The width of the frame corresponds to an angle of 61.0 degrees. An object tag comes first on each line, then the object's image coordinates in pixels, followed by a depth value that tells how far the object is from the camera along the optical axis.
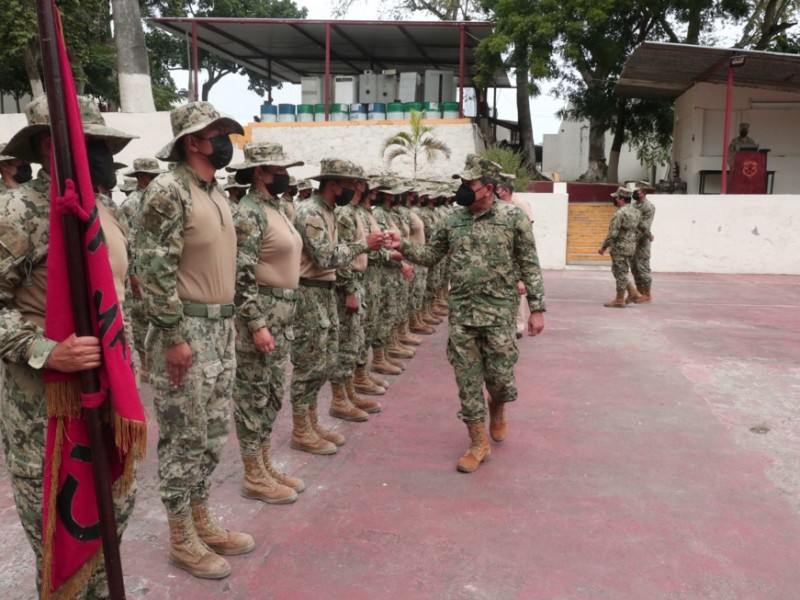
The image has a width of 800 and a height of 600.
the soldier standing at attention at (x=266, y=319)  3.75
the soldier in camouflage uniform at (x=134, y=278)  5.36
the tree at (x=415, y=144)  17.84
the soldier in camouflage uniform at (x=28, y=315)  2.12
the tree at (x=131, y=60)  18.92
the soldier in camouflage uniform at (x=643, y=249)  10.64
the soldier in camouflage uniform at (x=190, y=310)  2.76
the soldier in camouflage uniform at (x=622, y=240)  10.41
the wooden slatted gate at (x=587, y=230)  16.41
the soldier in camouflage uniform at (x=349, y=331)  5.11
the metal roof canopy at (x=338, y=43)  19.58
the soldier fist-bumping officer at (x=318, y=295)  4.35
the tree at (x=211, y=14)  31.31
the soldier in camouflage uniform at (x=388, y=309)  6.56
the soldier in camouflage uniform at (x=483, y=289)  4.38
